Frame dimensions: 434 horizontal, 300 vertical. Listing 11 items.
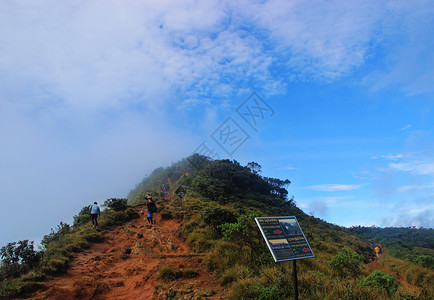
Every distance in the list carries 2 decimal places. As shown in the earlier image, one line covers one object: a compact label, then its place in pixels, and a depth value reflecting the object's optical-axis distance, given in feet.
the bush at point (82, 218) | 59.77
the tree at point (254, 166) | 159.52
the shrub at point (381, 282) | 18.33
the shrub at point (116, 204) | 58.90
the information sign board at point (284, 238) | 15.47
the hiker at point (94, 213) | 46.26
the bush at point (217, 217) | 37.22
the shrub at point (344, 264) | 25.31
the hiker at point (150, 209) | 50.70
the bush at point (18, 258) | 25.72
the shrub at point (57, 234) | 43.46
